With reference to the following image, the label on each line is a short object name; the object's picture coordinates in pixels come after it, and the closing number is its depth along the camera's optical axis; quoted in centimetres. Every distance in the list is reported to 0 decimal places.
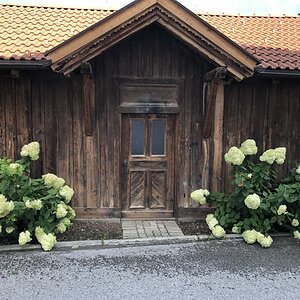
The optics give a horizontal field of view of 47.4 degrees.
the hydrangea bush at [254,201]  558
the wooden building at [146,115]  615
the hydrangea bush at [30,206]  511
